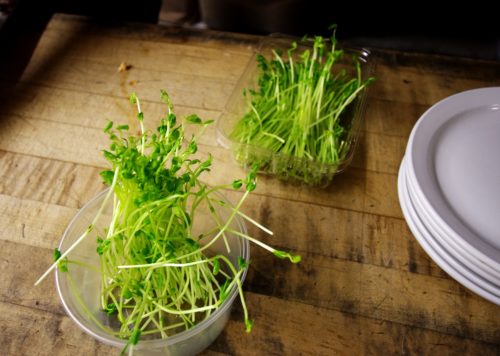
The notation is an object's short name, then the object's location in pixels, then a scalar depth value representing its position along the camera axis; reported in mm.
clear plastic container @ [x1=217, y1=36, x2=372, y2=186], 598
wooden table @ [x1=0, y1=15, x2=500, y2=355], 544
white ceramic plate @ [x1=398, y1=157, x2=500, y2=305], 533
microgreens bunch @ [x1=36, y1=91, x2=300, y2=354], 506
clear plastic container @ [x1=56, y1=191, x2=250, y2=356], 499
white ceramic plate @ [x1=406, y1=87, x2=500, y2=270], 538
